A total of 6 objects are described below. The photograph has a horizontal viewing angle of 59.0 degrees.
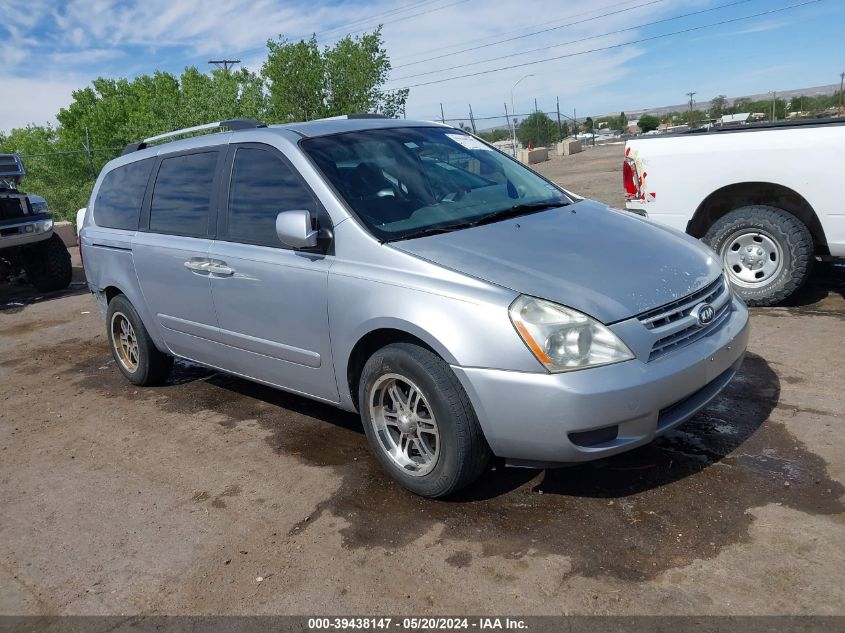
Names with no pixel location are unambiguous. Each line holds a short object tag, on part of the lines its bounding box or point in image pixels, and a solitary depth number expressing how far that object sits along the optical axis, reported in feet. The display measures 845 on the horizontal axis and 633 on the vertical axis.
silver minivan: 10.03
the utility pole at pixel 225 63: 174.29
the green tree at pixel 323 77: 70.38
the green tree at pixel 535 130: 123.54
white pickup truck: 19.12
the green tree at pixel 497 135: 108.68
